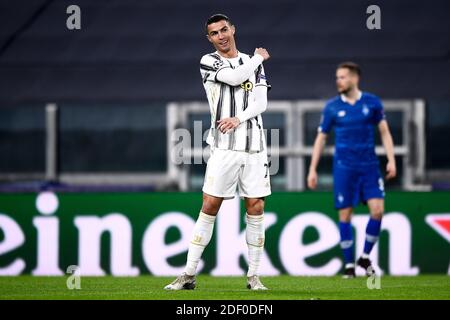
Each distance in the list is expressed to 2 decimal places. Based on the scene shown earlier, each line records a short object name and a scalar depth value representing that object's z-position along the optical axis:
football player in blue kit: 21.50
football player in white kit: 16.41
